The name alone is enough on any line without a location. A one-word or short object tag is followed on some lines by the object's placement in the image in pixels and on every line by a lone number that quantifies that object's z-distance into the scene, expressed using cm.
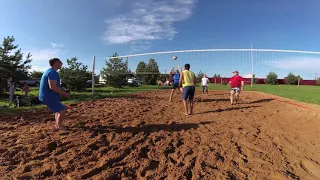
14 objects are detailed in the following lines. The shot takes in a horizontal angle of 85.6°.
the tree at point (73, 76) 1392
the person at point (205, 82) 1163
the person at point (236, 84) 773
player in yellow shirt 536
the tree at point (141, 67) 2008
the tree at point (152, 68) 2065
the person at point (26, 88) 1077
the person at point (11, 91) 888
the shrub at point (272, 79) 4202
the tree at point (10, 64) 1193
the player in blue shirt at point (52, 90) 327
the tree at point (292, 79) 4313
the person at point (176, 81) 815
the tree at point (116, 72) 1847
